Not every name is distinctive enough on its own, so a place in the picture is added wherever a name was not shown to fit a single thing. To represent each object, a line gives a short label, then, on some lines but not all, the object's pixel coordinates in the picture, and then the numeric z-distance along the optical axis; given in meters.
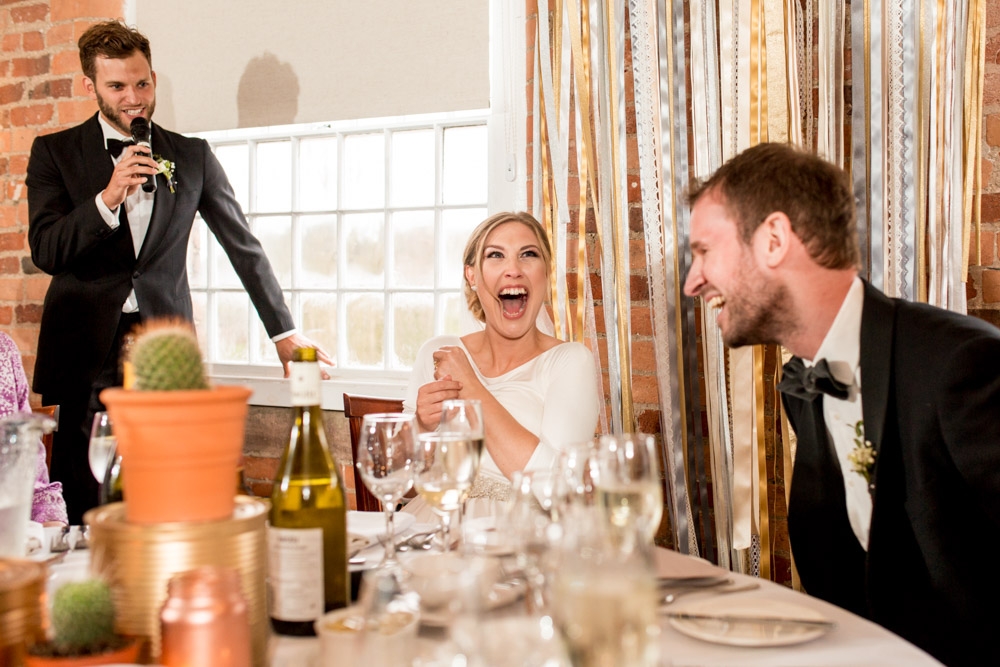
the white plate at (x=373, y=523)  1.39
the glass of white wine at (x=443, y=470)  1.17
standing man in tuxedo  2.88
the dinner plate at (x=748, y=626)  0.93
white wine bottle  0.94
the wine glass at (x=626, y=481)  1.02
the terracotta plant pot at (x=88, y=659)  0.74
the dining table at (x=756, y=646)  0.90
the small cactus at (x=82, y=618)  0.75
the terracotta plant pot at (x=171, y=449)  0.78
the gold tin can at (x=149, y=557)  0.78
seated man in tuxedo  1.29
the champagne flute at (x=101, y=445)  1.44
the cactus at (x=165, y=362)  0.80
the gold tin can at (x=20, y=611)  0.74
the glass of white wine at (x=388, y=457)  1.18
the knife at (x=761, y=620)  0.97
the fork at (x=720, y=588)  1.08
